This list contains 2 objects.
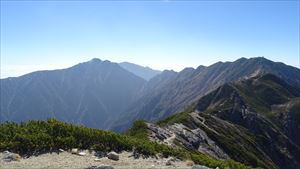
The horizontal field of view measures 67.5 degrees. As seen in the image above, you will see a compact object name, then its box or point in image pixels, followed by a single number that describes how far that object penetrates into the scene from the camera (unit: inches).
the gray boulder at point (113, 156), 555.1
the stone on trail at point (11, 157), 518.7
